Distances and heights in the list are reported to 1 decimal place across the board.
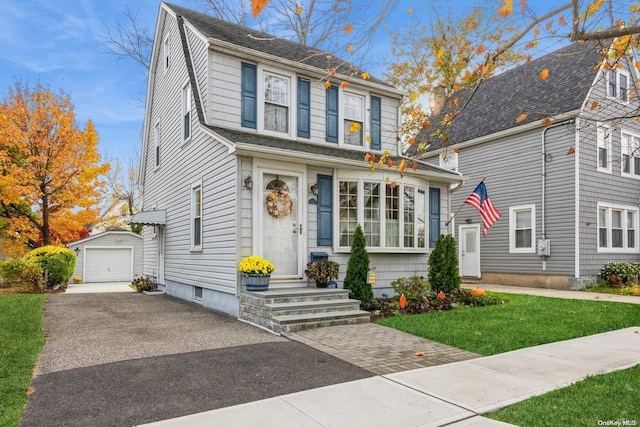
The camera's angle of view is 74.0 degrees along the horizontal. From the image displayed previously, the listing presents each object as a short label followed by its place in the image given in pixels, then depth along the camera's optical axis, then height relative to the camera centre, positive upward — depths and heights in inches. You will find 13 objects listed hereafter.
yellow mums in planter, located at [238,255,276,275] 309.0 -25.4
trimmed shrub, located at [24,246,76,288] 549.3 -43.7
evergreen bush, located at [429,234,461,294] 394.6 -32.0
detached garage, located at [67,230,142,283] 848.3 -55.2
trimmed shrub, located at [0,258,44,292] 516.7 -54.5
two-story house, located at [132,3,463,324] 342.0 +54.3
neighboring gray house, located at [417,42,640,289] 541.3 +71.9
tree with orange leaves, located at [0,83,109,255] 683.4 +104.8
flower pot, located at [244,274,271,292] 311.6 -37.4
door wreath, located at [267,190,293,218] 346.6 +22.8
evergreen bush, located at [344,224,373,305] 344.2 -31.6
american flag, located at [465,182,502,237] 413.1 +27.9
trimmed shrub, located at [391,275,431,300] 363.3 -47.2
